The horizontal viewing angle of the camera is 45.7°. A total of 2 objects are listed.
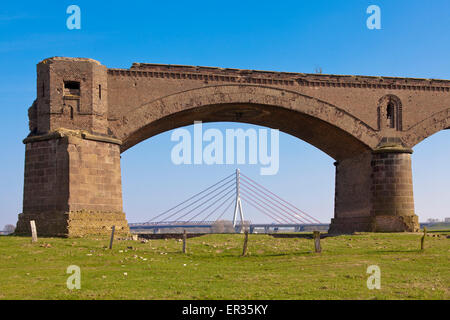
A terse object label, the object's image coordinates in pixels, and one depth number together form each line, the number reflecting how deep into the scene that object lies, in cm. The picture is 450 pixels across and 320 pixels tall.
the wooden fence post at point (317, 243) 2083
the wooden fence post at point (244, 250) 2028
